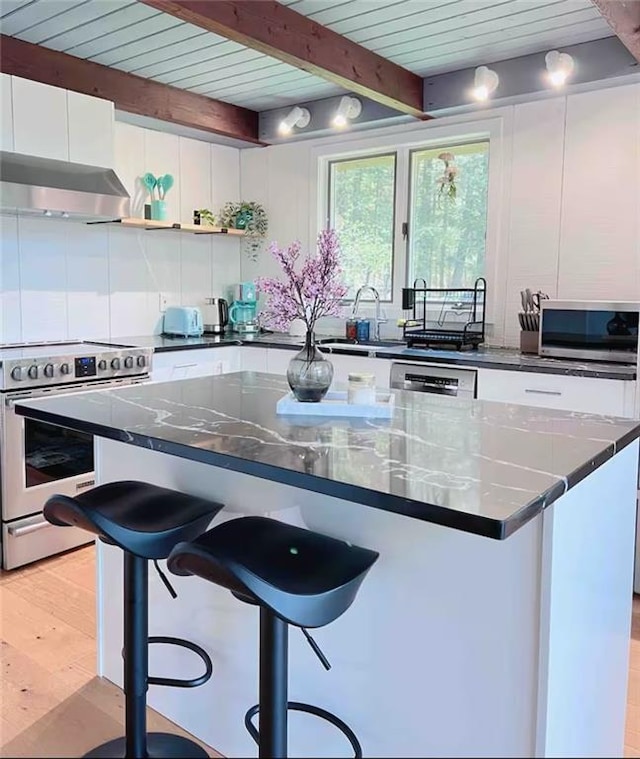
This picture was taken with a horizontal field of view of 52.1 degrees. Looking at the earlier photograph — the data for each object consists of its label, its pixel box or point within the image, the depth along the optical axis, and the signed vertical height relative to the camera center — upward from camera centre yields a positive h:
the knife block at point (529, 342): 3.41 -0.15
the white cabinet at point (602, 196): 3.24 +0.60
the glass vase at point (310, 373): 1.89 -0.18
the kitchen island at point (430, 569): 1.16 -0.51
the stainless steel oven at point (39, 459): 2.91 -0.69
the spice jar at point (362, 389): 1.86 -0.22
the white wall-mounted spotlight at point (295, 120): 4.20 +1.24
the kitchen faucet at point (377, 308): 4.27 +0.03
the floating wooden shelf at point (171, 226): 3.90 +0.53
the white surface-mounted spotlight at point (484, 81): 3.38 +1.20
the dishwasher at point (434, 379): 3.25 -0.34
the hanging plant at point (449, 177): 3.98 +0.83
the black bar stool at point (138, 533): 1.44 -0.51
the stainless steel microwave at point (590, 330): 3.02 -0.07
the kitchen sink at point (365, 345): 3.67 -0.19
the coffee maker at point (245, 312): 4.72 +0.00
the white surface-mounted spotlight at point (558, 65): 3.11 +1.18
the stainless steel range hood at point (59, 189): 3.09 +0.60
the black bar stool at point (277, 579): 1.17 -0.50
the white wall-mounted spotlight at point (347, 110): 3.95 +1.22
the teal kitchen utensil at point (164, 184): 4.20 +0.81
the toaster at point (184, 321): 4.23 -0.06
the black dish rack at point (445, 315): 3.70 -0.01
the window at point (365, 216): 4.30 +0.65
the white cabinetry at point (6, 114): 3.06 +0.92
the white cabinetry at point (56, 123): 3.12 +0.94
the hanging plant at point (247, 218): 4.70 +0.67
